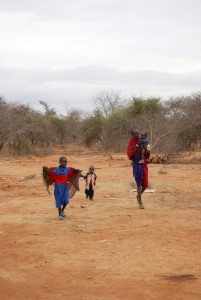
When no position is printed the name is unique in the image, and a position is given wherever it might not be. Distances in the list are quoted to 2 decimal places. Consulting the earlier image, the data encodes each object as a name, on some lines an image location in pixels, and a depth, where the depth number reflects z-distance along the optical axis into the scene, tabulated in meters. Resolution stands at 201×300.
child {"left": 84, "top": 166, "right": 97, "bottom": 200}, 10.97
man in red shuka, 9.42
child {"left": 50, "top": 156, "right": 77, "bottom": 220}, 8.66
